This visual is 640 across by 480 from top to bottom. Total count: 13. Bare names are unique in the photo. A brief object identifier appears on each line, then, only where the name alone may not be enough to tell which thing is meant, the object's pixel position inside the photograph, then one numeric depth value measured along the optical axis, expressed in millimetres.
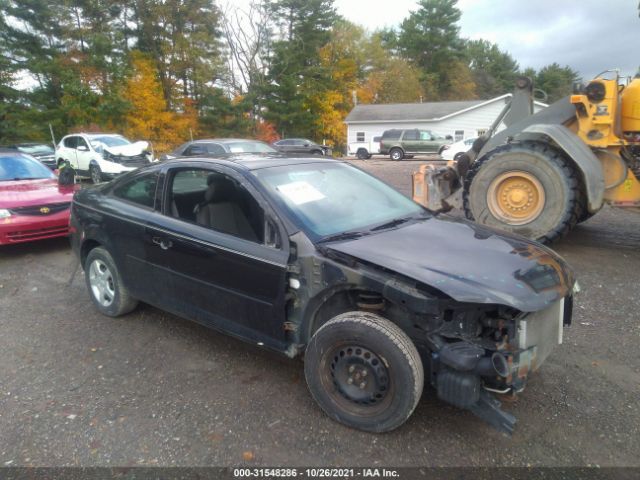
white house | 36938
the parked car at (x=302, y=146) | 27656
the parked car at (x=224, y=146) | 11898
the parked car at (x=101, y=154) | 14539
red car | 6230
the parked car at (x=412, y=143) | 26906
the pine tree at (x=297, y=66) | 38469
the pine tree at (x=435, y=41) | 60500
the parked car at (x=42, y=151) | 16828
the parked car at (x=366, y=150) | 29642
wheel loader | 5730
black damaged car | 2453
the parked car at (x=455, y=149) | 23156
